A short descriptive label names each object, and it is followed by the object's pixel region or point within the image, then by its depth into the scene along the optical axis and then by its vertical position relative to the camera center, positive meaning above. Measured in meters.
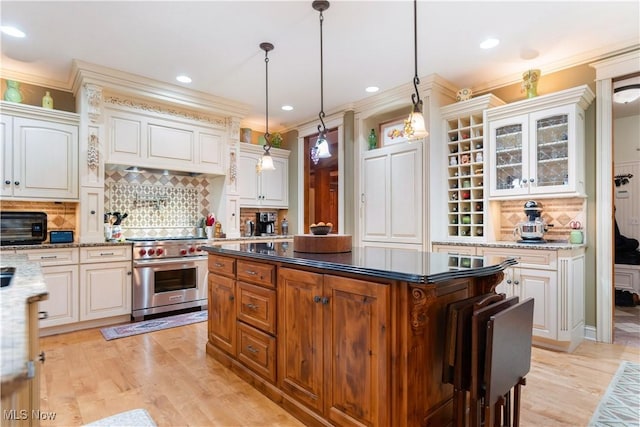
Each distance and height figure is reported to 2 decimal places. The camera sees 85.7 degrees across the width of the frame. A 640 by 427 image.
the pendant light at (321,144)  2.65 +0.57
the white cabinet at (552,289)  3.01 -0.68
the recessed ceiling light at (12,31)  2.96 +1.61
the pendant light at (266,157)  3.07 +0.51
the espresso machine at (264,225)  5.78 -0.18
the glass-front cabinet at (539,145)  3.20 +0.69
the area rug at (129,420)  1.40 -0.86
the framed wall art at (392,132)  4.54 +1.14
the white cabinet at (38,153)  3.50 +0.66
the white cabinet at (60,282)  3.38 -0.68
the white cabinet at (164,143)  4.02 +0.91
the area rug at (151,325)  3.49 -1.21
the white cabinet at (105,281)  3.63 -0.72
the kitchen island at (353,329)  1.51 -0.59
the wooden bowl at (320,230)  2.41 -0.11
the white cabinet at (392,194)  4.12 +0.25
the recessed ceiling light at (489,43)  3.13 +1.58
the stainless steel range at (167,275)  3.96 -0.74
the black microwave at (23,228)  3.49 -0.13
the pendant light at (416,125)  2.17 +0.57
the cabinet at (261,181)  5.49 +0.57
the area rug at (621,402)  1.99 -1.19
